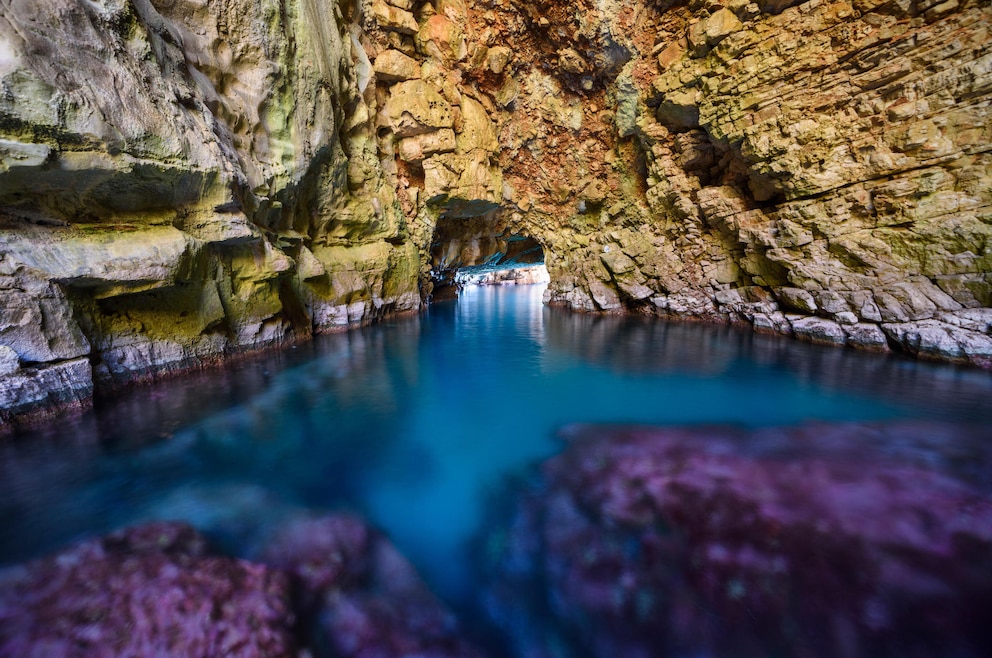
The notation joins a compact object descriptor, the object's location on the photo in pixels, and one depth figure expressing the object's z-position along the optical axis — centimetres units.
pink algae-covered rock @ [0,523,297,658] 205
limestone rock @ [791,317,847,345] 945
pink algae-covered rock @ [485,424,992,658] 230
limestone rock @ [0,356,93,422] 472
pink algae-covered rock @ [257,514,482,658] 224
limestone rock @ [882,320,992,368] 717
